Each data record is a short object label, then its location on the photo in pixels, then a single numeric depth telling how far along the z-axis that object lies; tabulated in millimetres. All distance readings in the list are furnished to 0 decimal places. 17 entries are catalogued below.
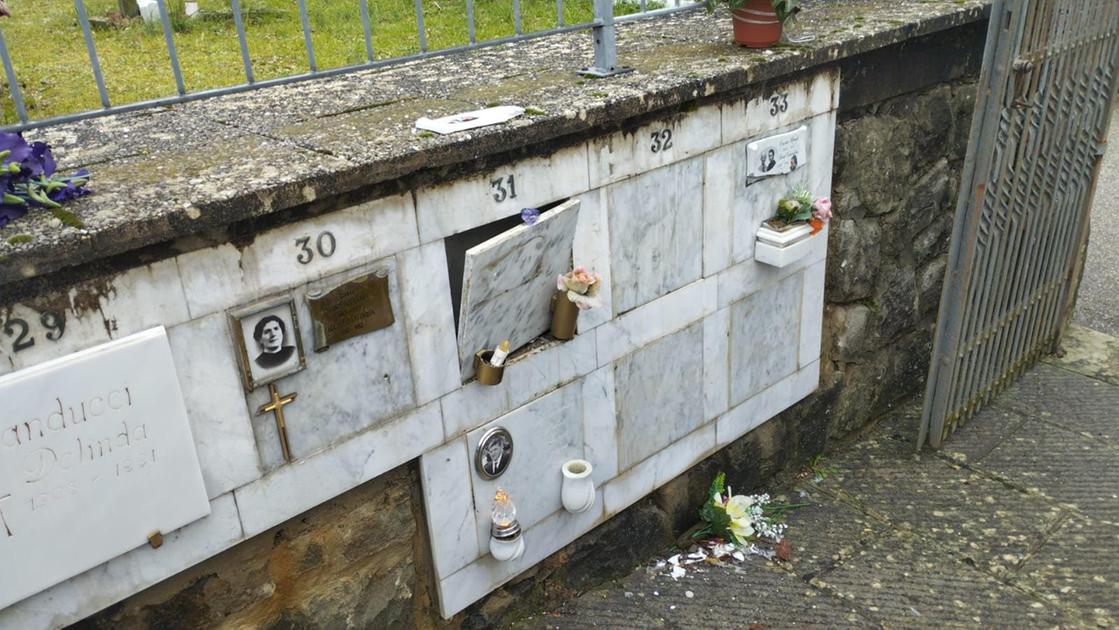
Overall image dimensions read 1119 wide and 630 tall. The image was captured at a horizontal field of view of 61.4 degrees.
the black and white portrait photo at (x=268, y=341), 2150
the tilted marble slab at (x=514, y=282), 2479
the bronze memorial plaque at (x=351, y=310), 2271
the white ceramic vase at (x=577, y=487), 2967
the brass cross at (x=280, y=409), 2252
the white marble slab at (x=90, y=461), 1897
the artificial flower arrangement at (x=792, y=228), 3344
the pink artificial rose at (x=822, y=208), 3418
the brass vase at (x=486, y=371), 2623
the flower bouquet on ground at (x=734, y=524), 3553
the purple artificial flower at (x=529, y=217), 2559
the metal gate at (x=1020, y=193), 3605
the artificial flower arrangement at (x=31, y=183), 1889
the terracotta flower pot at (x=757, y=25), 3207
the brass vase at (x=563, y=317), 2777
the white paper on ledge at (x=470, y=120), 2436
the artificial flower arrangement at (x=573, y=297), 2707
